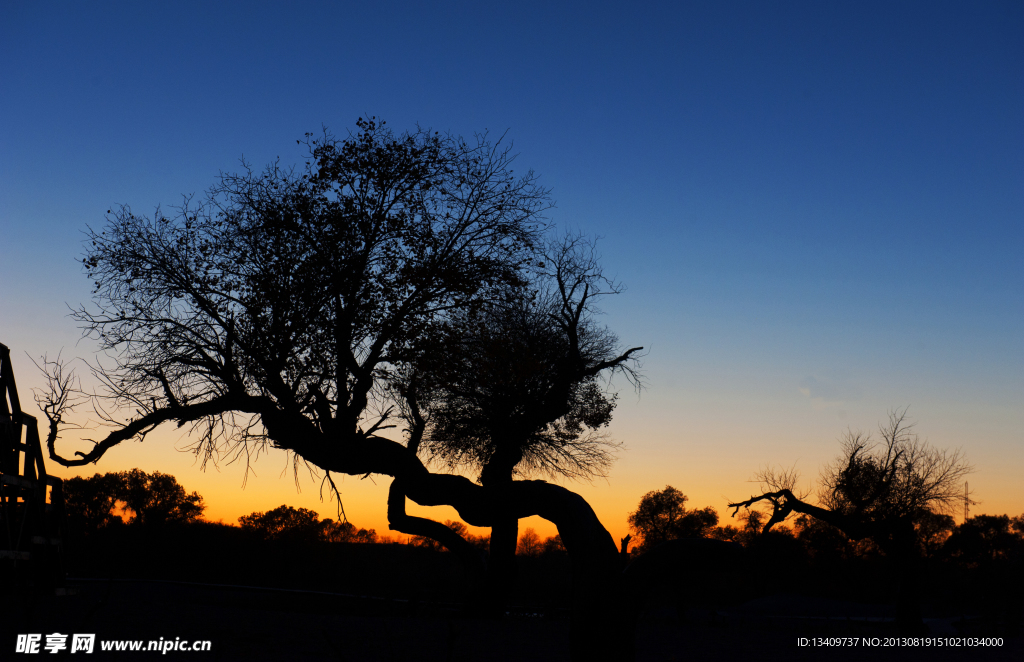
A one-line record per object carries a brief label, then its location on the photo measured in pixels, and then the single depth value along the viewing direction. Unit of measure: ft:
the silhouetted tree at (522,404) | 76.33
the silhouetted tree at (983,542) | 209.77
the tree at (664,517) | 173.37
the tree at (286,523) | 241.96
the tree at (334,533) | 221.46
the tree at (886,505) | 78.95
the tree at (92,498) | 216.64
